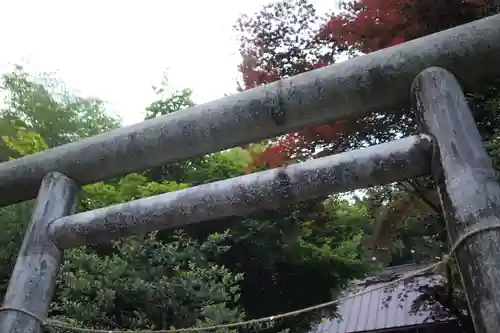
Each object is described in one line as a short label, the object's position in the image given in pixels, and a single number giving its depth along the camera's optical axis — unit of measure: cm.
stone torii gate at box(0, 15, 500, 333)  167
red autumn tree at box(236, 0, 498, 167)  408
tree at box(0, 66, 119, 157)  778
